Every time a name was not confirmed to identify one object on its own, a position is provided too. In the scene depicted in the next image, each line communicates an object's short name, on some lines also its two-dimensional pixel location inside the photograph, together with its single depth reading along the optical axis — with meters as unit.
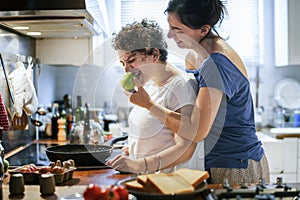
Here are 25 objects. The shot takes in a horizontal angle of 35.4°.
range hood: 2.09
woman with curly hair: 2.00
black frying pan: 2.23
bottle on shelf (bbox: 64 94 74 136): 3.64
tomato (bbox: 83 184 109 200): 1.36
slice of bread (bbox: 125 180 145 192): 1.54
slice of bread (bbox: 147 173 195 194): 1.49
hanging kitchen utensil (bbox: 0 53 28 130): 2.69
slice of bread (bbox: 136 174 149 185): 1.54
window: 4.31
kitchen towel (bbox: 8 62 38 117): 2.58
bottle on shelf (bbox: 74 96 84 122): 3.51
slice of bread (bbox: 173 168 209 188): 1.58
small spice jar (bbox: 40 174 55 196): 1.71
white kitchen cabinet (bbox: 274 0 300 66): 3.85
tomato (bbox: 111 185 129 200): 1.39
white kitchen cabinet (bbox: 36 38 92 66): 3.45
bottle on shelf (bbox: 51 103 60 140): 3.52
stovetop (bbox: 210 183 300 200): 1.56
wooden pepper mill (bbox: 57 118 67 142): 3.40
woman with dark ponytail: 1.98
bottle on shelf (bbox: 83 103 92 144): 2.80
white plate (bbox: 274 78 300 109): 4.25
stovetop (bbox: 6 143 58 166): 2.51
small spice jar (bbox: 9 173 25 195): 1.72
